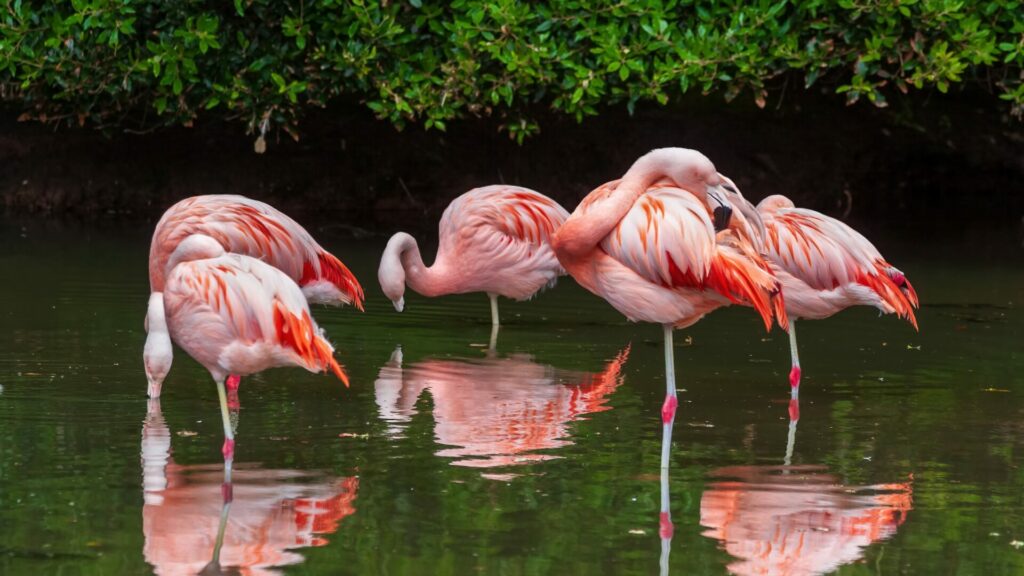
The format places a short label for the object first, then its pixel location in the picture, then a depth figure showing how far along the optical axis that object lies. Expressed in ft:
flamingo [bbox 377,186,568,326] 51.52
